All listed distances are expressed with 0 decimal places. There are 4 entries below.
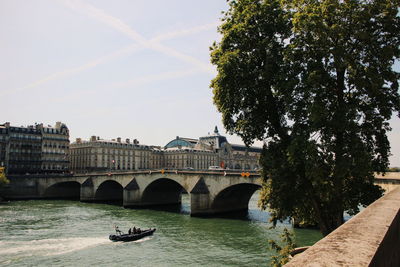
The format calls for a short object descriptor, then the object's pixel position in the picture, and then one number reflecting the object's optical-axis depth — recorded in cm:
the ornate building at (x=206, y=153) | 15288
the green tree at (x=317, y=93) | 1483
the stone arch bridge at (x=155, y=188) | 5431
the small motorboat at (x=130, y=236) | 3603
